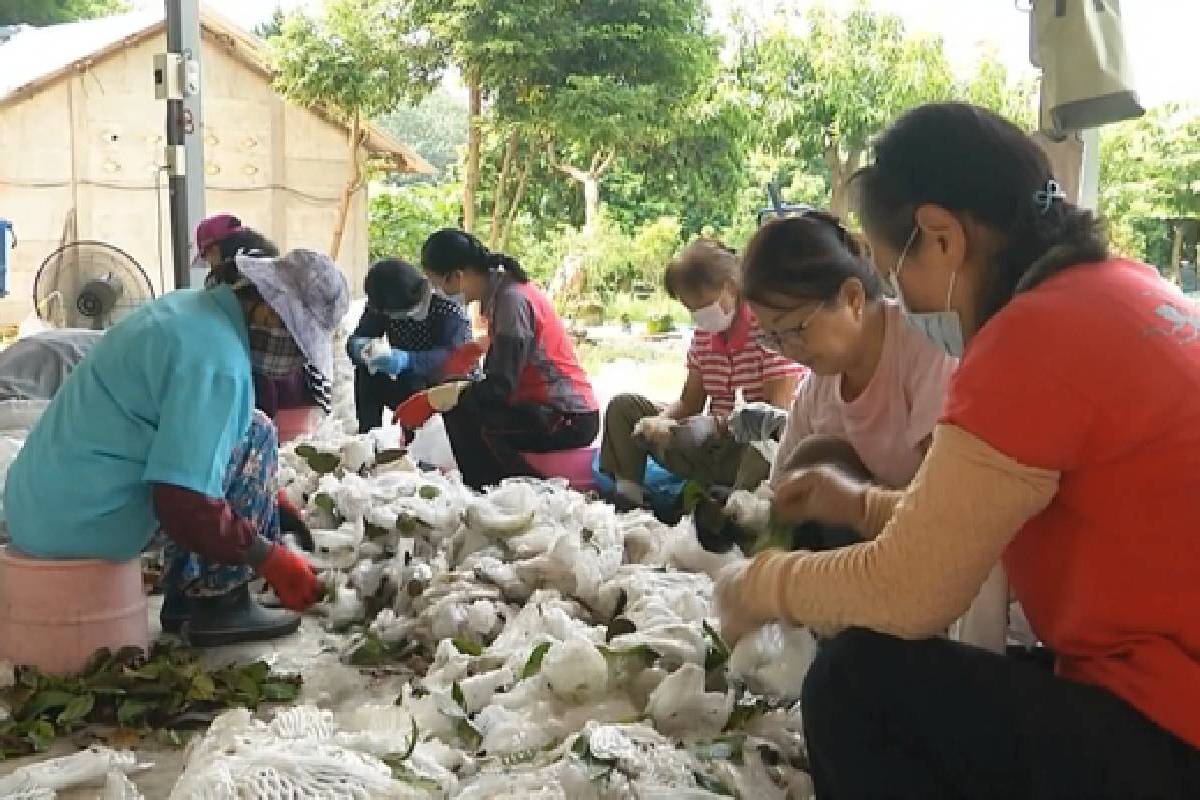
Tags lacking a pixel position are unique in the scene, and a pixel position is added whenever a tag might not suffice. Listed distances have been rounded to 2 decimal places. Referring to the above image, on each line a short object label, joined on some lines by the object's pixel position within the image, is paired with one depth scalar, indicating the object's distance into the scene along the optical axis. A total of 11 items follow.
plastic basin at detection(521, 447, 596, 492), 3.68
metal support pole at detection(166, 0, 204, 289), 4.08
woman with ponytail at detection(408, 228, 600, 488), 3.51
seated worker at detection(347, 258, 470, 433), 3.98
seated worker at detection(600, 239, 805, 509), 2.92
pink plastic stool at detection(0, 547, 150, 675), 2.07
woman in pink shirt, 1.74
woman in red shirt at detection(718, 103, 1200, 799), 1.01
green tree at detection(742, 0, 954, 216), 4.86
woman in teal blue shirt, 2.06
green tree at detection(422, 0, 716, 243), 6.67
